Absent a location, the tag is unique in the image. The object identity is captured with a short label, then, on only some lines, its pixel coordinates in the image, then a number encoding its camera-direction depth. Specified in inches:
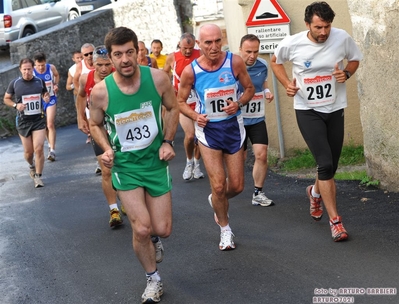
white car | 1617.9
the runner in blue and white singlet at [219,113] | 504.1
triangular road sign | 800.3
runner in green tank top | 417.8
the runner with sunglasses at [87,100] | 593.8
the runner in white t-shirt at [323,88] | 500.5
